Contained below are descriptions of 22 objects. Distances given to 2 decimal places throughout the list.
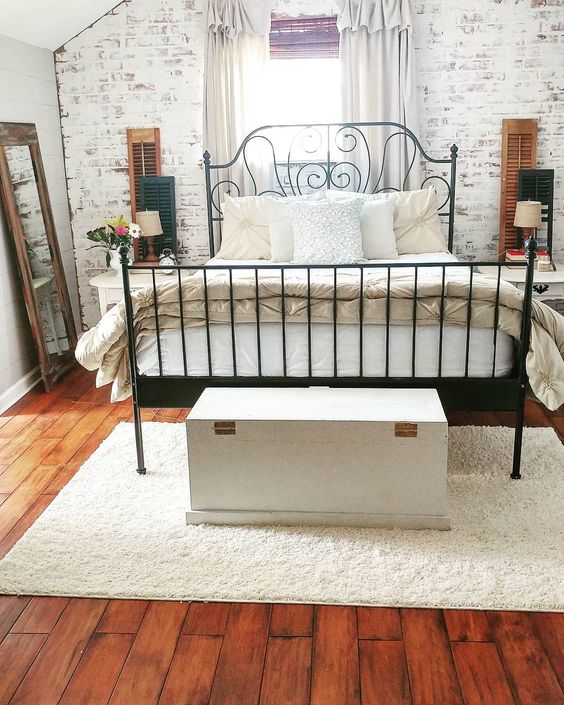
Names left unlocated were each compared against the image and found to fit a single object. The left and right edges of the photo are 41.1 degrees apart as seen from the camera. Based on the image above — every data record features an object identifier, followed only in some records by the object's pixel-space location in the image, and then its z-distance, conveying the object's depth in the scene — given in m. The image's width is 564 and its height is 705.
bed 2.91
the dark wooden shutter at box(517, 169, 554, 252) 4.77
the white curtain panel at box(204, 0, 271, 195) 4.70
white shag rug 2.35
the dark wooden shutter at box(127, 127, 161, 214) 5.00
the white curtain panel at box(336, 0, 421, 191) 4.63
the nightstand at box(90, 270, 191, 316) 4.50
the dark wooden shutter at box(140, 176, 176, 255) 5.02
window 4.81
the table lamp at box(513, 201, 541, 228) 4.55
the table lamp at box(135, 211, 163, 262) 4.76
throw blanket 2.90
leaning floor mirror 4.17
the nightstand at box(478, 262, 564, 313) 4.30
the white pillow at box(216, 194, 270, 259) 4.48
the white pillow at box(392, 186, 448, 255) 4.47
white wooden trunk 2.58
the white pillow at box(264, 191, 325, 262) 4.30
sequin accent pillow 4.06
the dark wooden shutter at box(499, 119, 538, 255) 4.79
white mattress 2.97
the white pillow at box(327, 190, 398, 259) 4.29
